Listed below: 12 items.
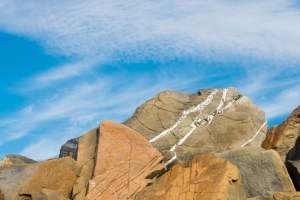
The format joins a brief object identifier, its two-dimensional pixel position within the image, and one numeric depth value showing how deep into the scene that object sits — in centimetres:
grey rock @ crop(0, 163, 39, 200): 1859
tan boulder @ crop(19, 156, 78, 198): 1883
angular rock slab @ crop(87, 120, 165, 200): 1825
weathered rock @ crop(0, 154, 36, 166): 2206
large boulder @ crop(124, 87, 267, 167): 2058
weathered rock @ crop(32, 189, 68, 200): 1727
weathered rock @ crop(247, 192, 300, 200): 1480
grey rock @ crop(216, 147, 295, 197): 1725
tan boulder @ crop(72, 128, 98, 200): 1873
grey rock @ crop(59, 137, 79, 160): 2307
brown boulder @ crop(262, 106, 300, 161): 2023
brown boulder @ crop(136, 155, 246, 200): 1614
